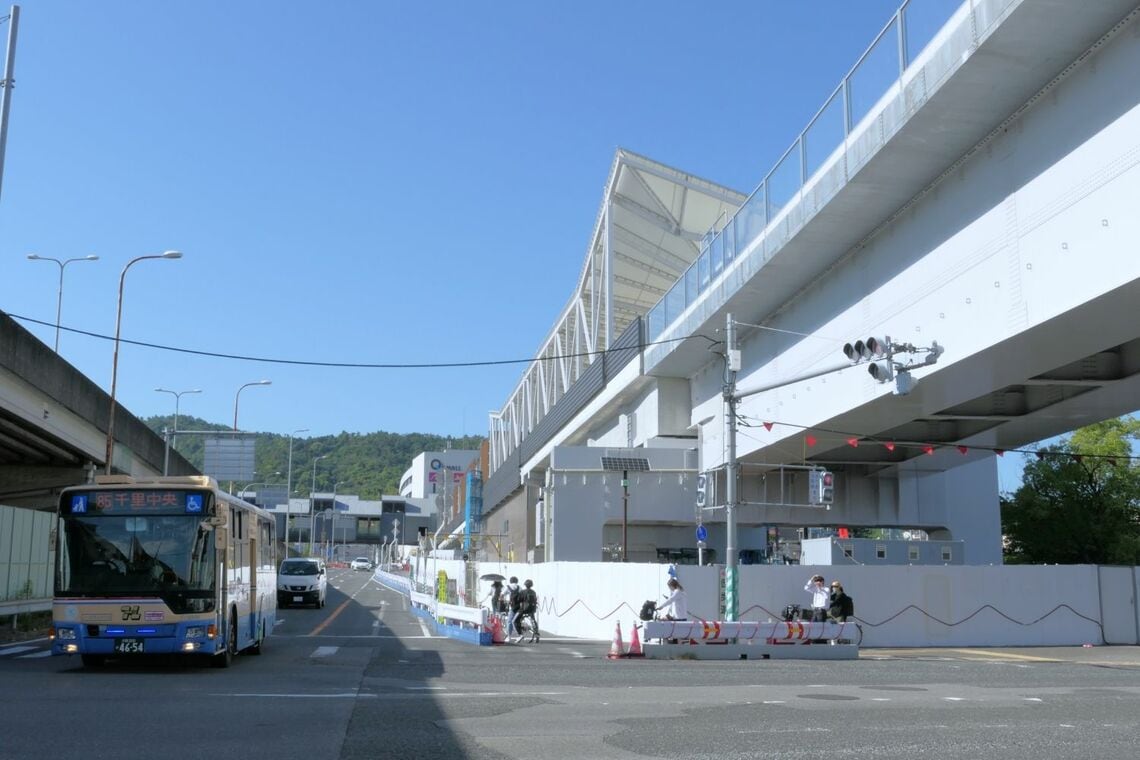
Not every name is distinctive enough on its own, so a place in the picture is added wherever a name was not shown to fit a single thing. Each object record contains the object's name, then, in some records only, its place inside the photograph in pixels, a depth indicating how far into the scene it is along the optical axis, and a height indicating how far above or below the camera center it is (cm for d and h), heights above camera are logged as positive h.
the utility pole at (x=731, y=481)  2555 +135
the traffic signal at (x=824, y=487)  3039 +147
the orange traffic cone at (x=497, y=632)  2706 -236
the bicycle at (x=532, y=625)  2811 -228
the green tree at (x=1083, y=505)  5388 +182
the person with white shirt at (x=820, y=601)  2639 -150
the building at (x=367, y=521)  16962 +240
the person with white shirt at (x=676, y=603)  2577 -154
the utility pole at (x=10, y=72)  2198 +938
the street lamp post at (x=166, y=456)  4474 +336
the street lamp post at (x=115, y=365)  3440 +561
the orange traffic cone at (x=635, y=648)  2403 -243
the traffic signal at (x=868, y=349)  1981 +350
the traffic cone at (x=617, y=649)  2370 -242
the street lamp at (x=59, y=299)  4566 +982
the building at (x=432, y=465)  18074 +1194
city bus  1712 -57
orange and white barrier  2433 -230
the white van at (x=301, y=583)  4431 -197
